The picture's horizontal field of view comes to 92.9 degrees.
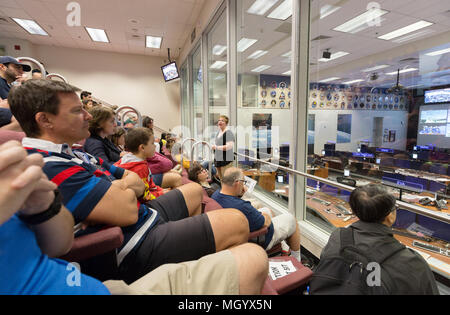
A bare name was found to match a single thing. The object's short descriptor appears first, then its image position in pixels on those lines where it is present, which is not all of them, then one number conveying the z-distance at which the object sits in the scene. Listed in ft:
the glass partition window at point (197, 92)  18.98
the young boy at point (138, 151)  5.64
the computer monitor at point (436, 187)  8.97
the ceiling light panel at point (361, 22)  12.25
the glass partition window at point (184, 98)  24.90
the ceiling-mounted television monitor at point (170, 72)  22.56
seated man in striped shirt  3.00
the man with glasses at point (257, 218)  4.99
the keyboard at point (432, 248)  6.08
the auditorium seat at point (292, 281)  3.59
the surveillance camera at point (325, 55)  10.13
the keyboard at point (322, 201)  9.78
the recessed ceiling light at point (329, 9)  10.55
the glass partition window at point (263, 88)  10.77
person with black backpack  2.82
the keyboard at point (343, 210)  8.91
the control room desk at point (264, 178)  11.07
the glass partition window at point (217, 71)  13.44
